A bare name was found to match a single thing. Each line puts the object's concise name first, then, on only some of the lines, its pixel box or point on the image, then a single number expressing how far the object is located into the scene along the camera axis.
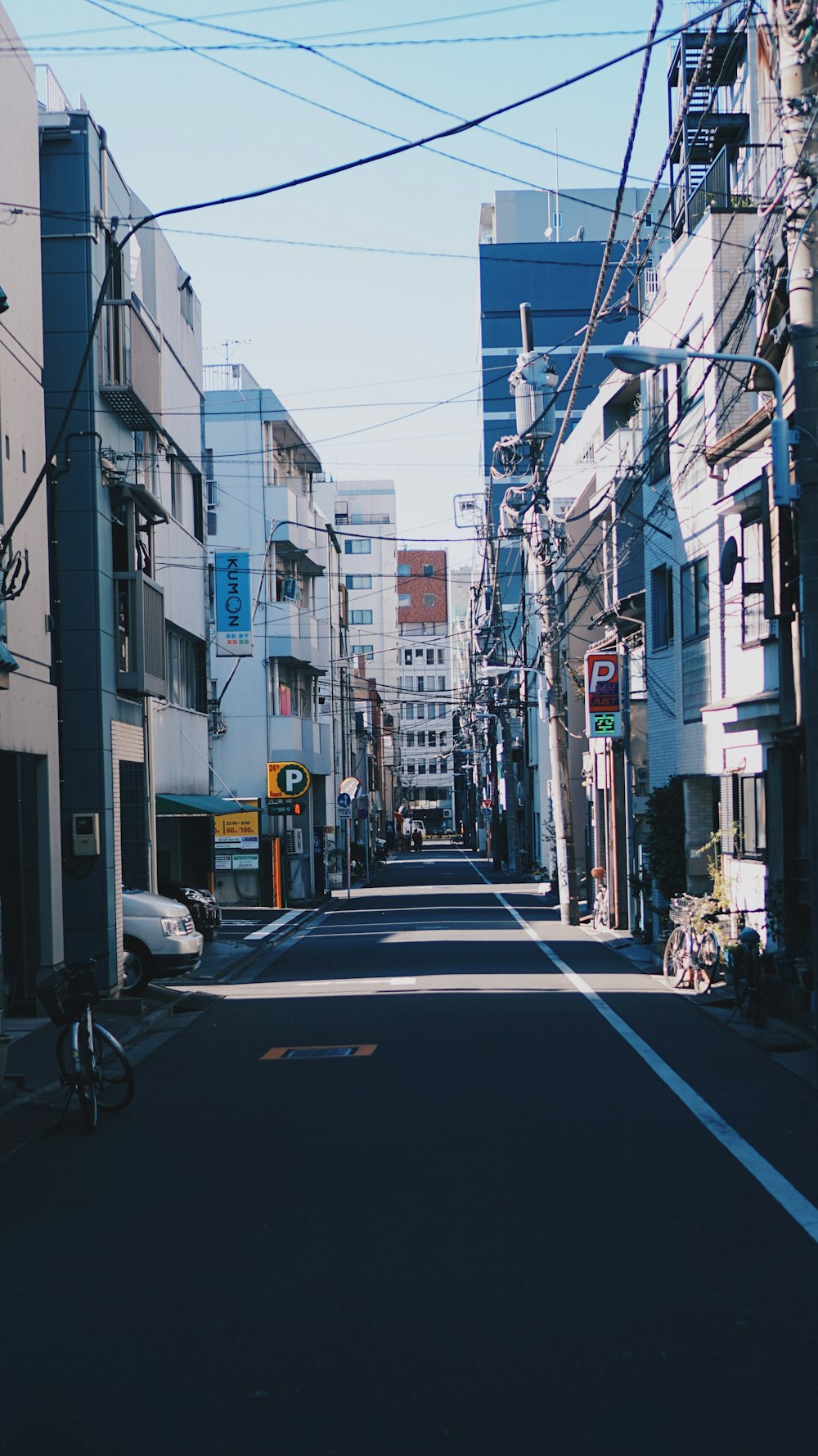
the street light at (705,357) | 14.11
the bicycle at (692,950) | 20.30
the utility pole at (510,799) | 63.91
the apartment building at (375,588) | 137.75
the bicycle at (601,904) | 33.25
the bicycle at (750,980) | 16.88
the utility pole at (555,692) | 34.41
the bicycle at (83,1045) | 11.71
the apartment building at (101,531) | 20.09
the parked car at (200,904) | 29.47
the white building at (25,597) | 17.77
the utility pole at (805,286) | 14.01
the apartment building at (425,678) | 156.50
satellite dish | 20.48
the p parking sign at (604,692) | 31.25
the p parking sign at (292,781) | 43.22
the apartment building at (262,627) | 47.75
